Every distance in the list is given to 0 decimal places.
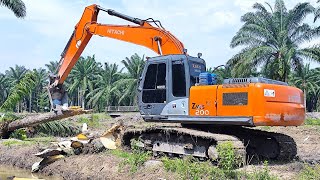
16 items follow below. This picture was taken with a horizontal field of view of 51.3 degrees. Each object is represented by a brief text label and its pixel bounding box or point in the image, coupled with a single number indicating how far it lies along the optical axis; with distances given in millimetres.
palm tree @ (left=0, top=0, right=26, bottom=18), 18969
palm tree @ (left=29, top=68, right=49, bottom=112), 60030
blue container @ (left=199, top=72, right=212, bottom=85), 8681
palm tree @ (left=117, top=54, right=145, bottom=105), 41883
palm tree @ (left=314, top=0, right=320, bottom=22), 20663
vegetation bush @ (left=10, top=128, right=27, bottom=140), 15308
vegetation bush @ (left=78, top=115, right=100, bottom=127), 23800
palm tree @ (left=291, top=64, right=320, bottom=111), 47671
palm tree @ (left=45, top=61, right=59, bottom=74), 59718
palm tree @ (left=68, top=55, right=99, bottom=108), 50742
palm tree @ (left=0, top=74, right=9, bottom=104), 62080
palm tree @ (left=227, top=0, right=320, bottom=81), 24190
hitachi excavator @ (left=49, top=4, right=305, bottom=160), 7884
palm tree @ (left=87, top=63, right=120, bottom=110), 49277
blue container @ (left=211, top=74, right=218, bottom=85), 8829
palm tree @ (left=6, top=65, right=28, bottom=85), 61088
